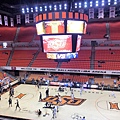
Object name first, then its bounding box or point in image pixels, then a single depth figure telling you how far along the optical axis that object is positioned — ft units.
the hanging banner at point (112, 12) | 84.74
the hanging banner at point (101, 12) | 85.51
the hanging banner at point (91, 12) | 87.95
